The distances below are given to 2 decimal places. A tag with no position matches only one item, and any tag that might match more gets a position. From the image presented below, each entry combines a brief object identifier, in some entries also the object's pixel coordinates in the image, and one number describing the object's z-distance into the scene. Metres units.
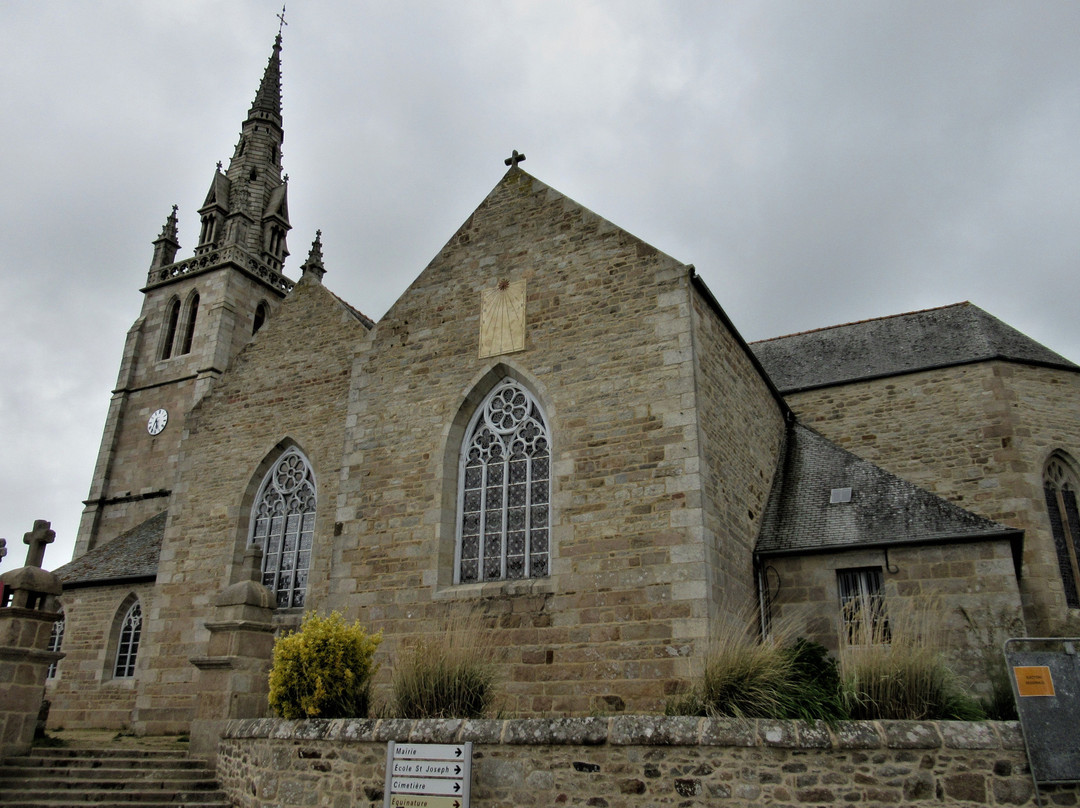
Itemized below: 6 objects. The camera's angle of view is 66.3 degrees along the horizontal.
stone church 10.30
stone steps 9.32
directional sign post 6.93
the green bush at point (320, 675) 8.42
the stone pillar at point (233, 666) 9.88
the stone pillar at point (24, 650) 10.78
